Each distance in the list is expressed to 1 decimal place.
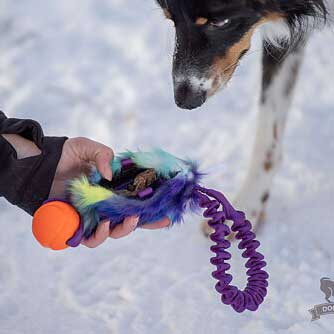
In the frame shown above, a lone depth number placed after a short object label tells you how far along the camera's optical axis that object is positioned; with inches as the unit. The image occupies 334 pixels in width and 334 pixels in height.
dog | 83.9
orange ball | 74.8
